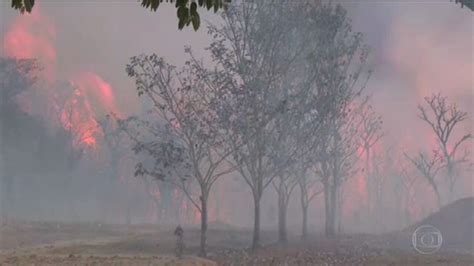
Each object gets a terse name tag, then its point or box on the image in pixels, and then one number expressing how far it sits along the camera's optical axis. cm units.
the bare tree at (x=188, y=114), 3178
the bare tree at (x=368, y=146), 6944
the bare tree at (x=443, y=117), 5459
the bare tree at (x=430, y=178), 5960
